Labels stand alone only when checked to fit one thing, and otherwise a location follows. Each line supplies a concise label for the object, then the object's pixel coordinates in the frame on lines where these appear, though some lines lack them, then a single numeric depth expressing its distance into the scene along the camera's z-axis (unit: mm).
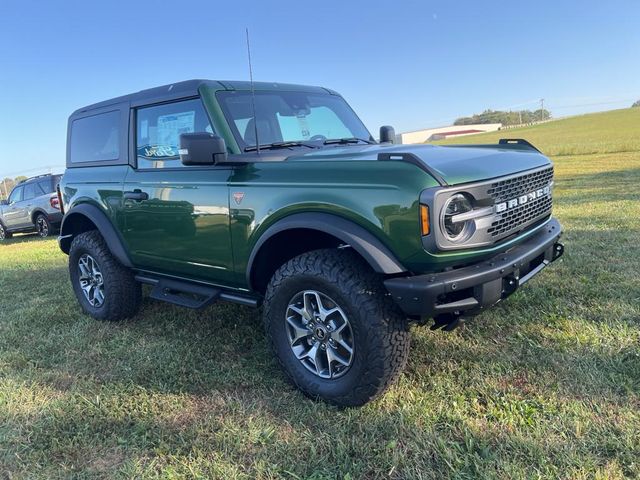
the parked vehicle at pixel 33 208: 13320
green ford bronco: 2621
